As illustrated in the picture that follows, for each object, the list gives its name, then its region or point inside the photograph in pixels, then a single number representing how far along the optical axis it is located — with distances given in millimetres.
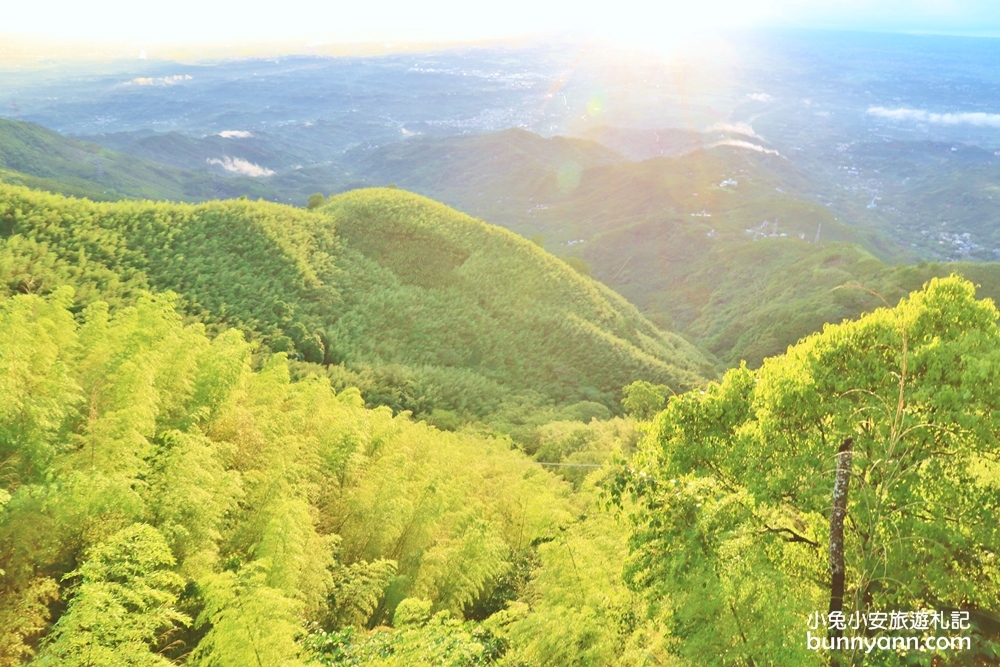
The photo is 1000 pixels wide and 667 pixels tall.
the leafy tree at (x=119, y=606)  7055
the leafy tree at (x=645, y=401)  37066
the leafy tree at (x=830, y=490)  8117
